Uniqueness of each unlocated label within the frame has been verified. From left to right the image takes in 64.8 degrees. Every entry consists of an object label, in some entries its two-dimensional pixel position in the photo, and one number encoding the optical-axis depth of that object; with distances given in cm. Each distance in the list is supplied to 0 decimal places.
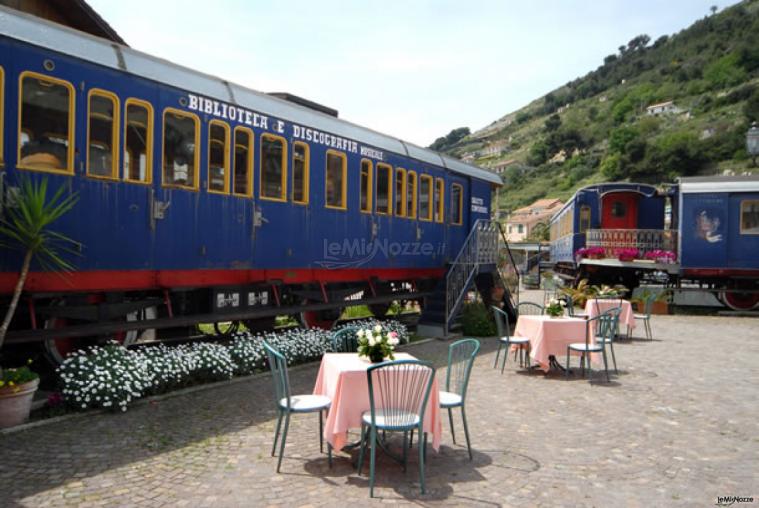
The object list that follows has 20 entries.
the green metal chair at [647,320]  1325
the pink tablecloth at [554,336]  880
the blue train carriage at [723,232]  1747
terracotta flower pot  552
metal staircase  1251
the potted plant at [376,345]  511
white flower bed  620
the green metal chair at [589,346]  855
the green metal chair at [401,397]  448
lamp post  1659
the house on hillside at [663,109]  12669
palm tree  571
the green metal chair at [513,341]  905
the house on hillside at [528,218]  8511
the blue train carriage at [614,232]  1923
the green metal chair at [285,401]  479
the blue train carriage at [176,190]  642
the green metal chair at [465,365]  508
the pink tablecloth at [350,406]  468
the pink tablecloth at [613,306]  1312
